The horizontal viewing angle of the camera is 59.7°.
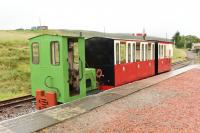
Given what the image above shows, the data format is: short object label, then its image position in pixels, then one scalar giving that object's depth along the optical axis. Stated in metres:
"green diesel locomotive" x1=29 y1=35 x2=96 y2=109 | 6.45
